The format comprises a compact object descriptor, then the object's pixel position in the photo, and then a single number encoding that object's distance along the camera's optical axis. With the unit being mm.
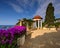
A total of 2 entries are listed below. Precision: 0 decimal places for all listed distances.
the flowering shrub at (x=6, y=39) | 1676
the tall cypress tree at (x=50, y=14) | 12577
